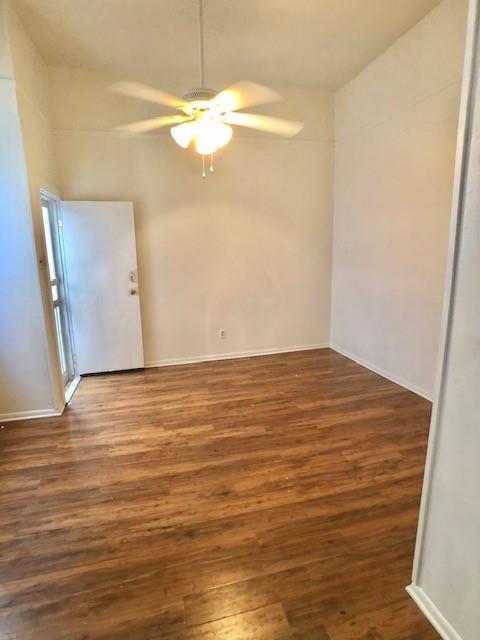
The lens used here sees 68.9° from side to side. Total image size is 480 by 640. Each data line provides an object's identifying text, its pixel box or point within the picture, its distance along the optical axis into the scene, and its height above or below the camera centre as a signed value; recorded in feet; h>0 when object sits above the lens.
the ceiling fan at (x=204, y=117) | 7.39 +3.05
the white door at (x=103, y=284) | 12.26 -1.19
